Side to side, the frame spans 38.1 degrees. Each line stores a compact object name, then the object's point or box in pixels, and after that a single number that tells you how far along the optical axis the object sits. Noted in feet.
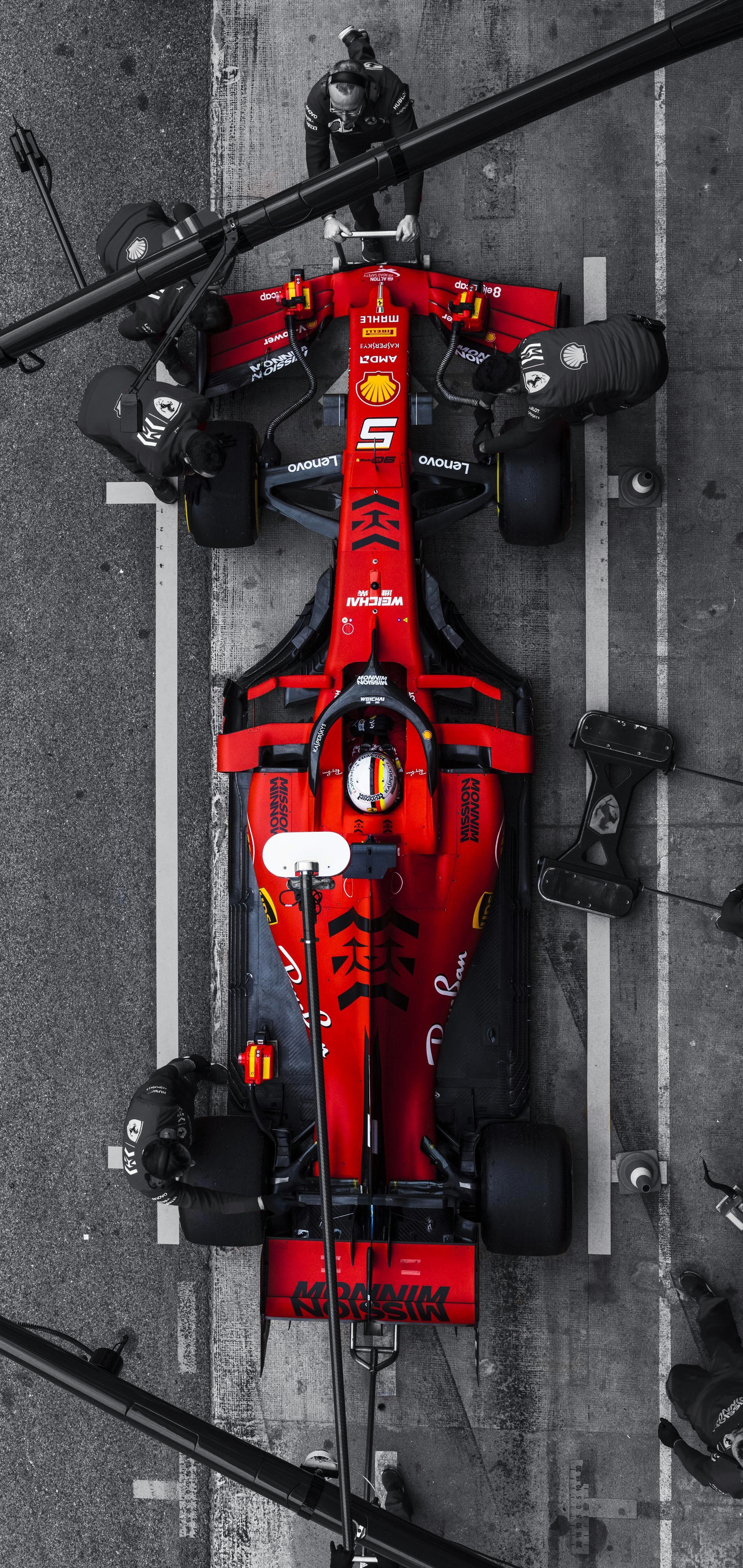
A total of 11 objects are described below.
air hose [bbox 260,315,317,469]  20.21
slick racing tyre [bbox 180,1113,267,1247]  18.84
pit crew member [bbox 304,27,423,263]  17.81
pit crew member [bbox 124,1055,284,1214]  18.19
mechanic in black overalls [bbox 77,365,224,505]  18.80
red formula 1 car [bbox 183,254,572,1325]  18.39
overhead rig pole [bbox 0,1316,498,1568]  13.61
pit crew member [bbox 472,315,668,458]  18.29
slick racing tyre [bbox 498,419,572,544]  19.27
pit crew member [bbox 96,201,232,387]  19.53
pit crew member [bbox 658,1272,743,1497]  17.69
